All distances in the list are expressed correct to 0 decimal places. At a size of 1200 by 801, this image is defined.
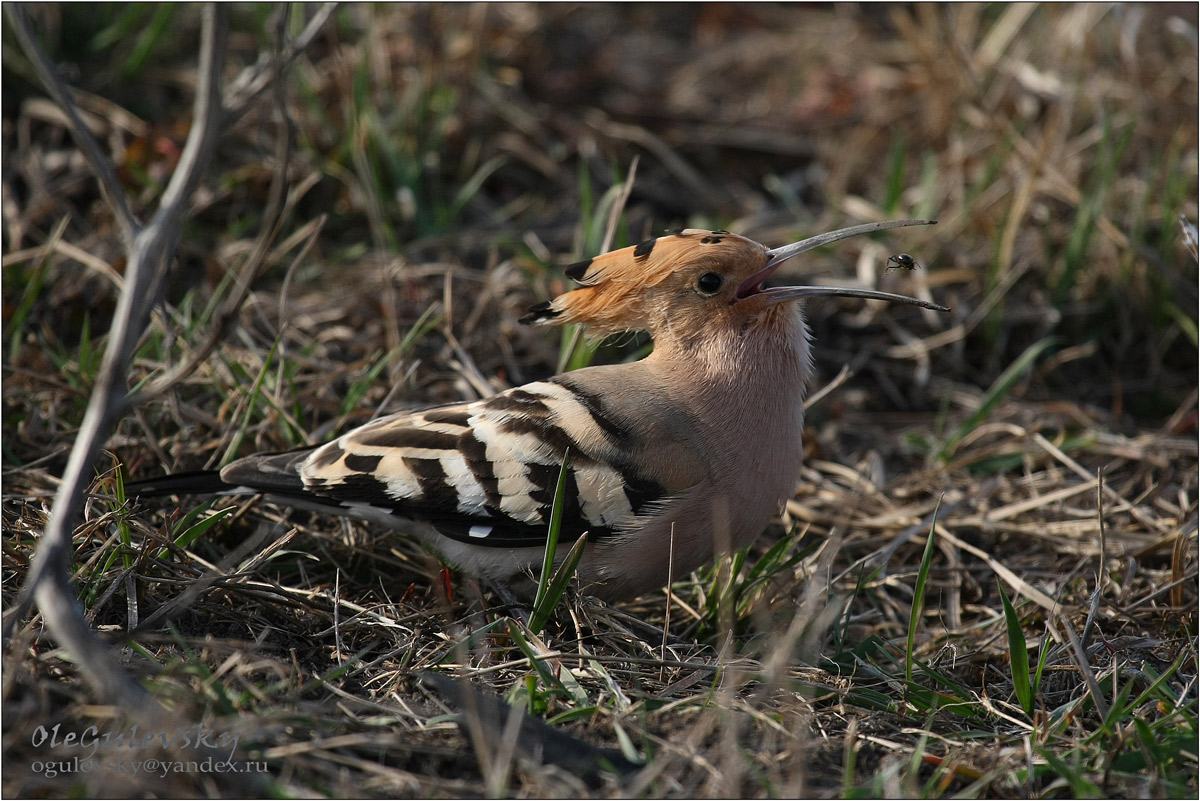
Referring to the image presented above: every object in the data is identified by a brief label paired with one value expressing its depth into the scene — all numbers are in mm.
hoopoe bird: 4711
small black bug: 5008
